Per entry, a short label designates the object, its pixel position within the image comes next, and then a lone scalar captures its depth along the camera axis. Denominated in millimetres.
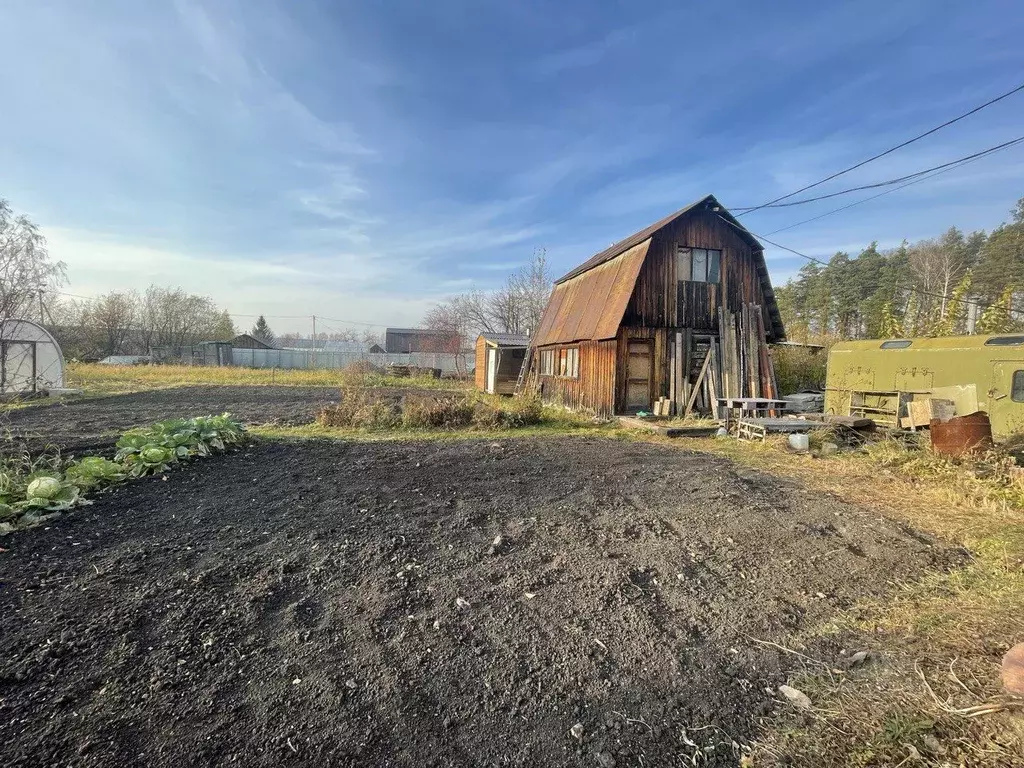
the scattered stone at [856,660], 2455
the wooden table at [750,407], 11001
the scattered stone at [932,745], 1745
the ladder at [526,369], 19641
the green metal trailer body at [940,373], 7105
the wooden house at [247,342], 50131
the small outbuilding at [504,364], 21469
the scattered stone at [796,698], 2164
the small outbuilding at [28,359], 15110
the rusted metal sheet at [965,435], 6488
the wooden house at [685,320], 12734
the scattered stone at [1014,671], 1863
